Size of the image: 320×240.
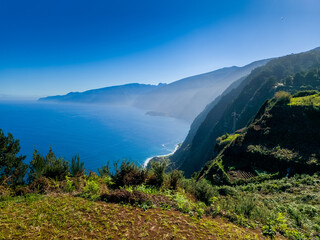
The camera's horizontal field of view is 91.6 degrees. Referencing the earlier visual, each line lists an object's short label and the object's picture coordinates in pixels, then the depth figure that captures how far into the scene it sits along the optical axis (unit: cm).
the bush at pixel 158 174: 712
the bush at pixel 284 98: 2583
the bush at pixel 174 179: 715
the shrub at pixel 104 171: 796
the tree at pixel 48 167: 726
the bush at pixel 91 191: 555
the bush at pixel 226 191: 929
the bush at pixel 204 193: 678
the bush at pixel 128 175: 700
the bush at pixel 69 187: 628
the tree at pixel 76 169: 784
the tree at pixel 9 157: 1341
